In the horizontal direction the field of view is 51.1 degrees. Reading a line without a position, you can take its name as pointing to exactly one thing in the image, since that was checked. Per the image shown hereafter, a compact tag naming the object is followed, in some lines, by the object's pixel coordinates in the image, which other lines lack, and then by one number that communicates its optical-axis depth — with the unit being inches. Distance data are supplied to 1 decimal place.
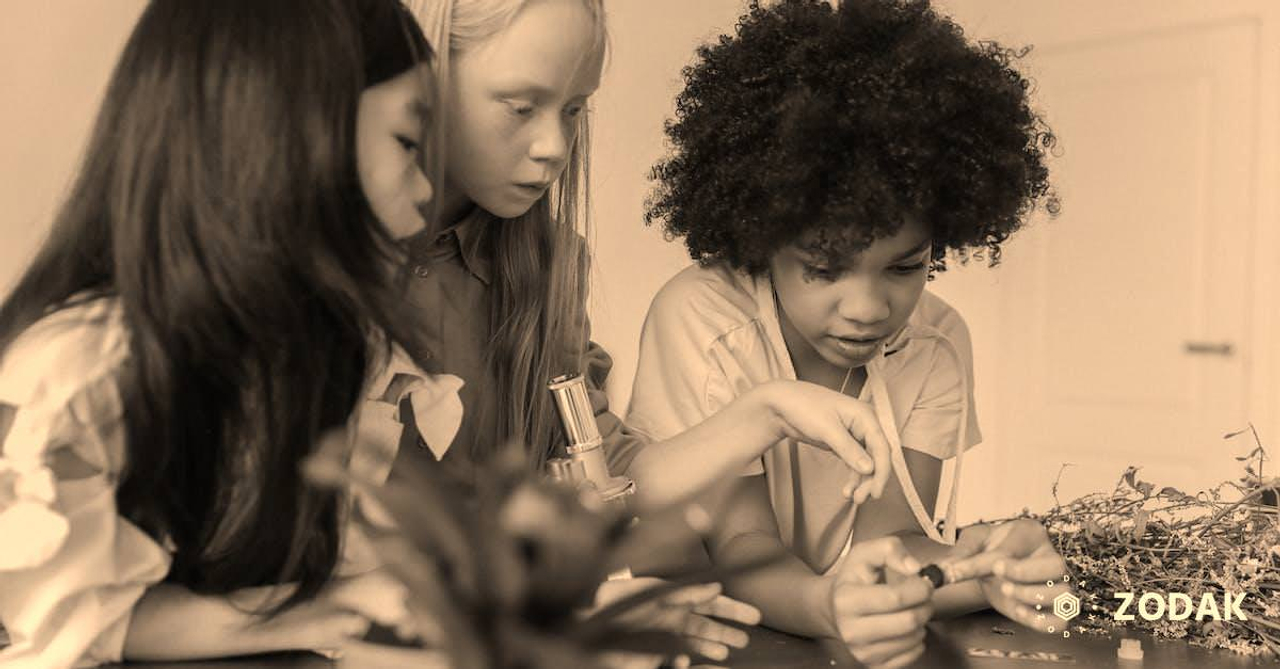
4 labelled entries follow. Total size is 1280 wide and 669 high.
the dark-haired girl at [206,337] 33.5
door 143.4
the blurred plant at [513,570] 19.2
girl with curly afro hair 48.2
